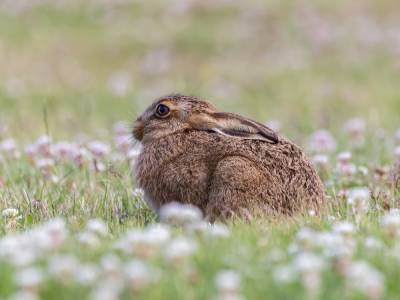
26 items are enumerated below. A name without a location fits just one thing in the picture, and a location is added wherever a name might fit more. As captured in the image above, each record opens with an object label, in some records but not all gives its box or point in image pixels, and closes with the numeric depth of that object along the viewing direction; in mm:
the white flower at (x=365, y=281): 7152
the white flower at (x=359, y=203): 10555
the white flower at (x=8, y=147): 16594
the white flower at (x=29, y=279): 7090
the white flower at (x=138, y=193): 13711
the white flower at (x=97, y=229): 9523
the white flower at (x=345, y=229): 9531
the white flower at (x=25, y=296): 7025
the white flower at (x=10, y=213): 11883
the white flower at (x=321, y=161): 15810
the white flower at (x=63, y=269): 7488
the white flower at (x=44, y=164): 15375
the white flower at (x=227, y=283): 7090
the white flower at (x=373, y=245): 9008
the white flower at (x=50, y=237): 8187
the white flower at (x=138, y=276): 7219
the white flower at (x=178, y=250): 7850
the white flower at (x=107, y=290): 6867
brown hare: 11828
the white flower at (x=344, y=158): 15488
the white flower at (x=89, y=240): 8992
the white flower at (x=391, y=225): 9367
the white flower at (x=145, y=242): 8234
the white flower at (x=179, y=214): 9664
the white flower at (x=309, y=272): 7375
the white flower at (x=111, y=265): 7613
